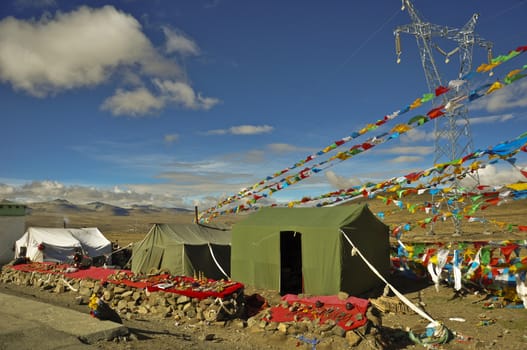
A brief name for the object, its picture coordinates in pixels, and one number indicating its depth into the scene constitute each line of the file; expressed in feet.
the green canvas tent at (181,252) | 51.63
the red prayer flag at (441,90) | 25.68
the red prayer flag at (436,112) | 27.59
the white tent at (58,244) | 65.46
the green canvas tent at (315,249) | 38.40
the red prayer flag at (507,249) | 29.53
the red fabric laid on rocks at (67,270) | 46.84
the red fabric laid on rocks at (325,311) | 26.63
